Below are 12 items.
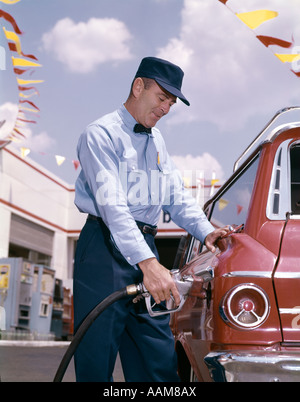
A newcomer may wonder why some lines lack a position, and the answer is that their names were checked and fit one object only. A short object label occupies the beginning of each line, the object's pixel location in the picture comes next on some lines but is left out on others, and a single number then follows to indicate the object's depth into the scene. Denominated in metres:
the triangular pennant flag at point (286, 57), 6.65
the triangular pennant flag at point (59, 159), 14.61
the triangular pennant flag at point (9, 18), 8.69
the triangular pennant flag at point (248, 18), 6.30
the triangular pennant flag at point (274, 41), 6.71
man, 2.33
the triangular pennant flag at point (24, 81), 11.32
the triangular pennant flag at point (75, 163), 14.78
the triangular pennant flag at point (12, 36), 9.27
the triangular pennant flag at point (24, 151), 19.30
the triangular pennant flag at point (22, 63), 10.16
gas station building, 20.70
